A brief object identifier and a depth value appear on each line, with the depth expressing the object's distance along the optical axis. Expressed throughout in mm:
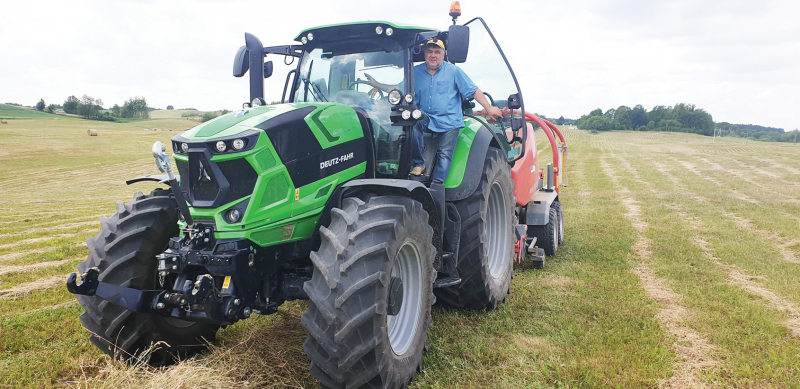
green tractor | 3459
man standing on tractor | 5250
